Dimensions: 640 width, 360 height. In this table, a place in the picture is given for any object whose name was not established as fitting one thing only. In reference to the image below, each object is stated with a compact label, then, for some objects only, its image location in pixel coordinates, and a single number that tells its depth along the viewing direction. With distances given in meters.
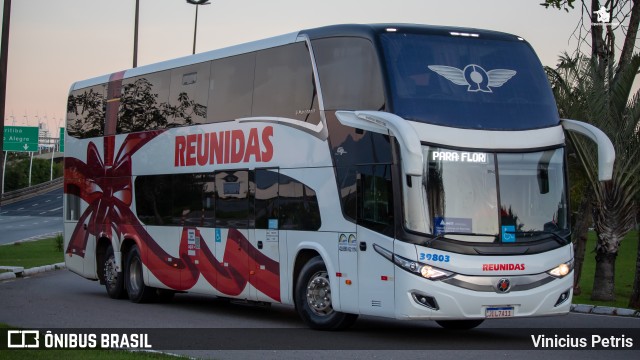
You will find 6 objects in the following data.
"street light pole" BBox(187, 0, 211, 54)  54.00
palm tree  21.45
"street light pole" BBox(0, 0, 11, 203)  30.47
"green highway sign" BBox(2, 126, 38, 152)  72.94
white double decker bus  13.95
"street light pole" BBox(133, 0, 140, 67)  45.62
